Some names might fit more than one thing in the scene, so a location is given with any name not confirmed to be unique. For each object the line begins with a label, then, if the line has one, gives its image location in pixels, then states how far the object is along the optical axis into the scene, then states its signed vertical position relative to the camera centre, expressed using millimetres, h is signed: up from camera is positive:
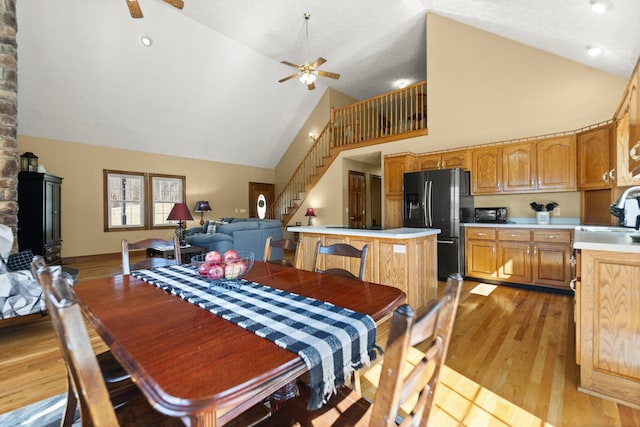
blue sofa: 4922 -412
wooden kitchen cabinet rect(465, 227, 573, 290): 3703 -607
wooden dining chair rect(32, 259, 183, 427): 568 -333
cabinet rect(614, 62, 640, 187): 2270 +735
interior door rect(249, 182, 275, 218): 9367 +679
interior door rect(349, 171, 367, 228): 7348 +384
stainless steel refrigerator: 4383 +69
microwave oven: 4461 -48
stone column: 3465 +1218
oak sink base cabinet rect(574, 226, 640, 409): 1667 -658
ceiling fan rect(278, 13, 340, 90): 4913 +2488
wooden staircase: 6031 +1737
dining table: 614 -372
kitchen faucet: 2164 +32
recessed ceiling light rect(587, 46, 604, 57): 3309 +1900
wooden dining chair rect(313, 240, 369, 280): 1759 -243
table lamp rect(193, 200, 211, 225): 7832 +197
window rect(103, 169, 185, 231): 6770 +419
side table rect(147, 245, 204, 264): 4416 -613
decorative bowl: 1352 -262
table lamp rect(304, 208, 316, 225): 7375 +9
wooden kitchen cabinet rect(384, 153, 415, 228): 5242 +534
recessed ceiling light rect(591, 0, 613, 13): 2453 +1814
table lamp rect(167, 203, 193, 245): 4461 +20
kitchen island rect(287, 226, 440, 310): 2846 -480
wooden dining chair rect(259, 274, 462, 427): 536 -374
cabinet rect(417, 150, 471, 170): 4725 +909
